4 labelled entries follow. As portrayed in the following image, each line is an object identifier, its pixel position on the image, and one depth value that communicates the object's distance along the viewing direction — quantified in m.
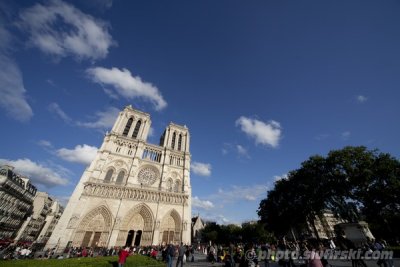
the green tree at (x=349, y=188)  20.59
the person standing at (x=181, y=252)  10.59
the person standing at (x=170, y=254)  9.70
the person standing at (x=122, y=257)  9.14
